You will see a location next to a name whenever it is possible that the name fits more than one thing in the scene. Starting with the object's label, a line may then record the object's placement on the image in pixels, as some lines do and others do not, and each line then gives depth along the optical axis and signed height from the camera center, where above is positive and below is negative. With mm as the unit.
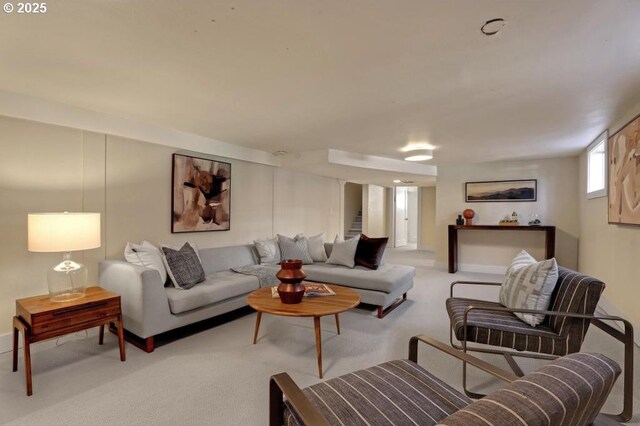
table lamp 2244 -212
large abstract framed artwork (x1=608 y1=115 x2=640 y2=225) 2809 +403
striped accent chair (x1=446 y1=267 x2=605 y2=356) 1886 -744
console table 5301 -364
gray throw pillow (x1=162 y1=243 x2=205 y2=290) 3064 -558
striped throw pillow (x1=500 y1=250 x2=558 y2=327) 2100 -521
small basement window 3887 +672
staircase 9836 -451
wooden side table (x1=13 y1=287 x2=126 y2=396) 2100 -763
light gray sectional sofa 2617 -770
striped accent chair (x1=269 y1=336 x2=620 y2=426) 694 -666
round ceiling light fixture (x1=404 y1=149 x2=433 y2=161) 4848 +958
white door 9922 -107
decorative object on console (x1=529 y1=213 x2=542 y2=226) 5630 -103
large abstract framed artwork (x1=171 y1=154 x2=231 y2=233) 3896 +244
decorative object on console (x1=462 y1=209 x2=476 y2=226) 6062 -37
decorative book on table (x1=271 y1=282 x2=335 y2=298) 2793 -718
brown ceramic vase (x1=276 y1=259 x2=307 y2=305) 2543 -581
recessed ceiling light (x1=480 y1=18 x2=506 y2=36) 1606 +1003
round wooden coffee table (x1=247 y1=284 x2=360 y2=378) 2324 -745
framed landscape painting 5742 +458
